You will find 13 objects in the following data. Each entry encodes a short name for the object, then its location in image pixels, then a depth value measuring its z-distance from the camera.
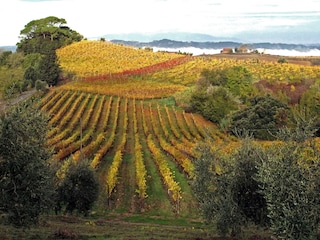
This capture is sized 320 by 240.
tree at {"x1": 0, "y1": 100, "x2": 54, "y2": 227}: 18.42
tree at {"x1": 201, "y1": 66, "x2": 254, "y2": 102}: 82.45
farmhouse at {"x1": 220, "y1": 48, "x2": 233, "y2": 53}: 161.43
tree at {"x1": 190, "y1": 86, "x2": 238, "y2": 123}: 70.81
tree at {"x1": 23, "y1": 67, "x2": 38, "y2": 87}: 89.75
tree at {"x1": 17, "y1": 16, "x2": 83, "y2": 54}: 122.26
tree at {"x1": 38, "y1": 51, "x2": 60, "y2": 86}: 87.94
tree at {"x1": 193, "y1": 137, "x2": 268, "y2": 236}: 21.72
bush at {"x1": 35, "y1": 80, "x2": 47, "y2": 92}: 77.94
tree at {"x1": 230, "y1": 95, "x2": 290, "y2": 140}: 62.19
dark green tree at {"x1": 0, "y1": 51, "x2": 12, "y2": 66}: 122.64
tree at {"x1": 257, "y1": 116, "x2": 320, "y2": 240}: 16.56
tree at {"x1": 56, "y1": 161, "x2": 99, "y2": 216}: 28.97
